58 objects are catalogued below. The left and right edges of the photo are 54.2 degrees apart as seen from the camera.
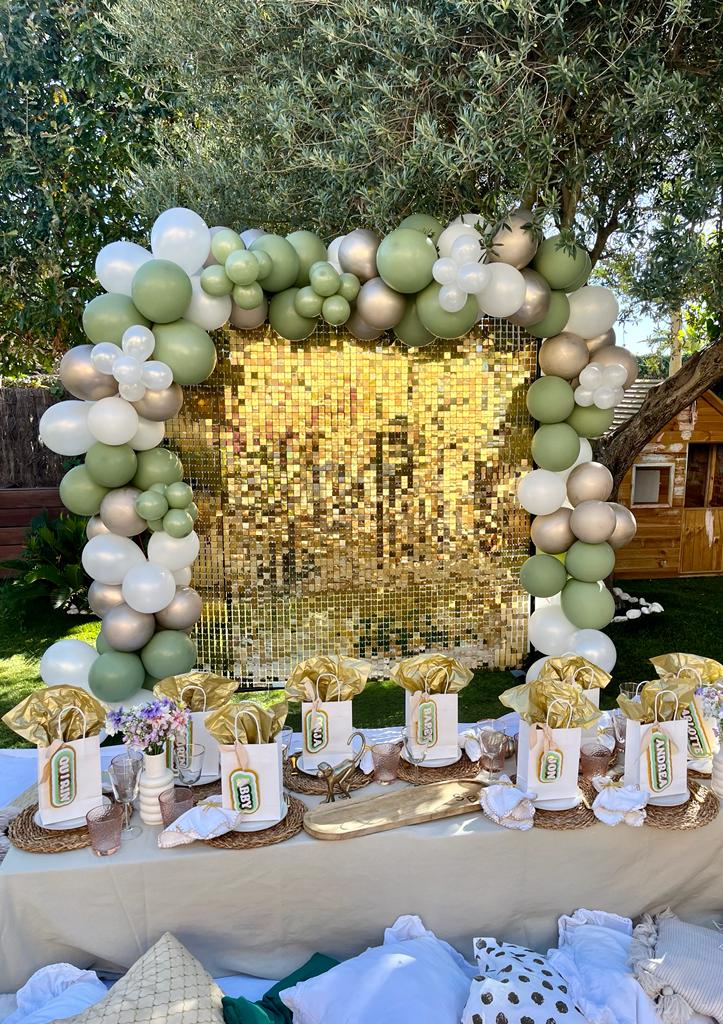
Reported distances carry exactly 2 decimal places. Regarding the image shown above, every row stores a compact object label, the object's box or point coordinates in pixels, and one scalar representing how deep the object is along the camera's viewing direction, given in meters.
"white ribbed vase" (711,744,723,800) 2.08
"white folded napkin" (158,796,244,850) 1.79
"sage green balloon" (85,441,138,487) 3.06
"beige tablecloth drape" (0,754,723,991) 1.76
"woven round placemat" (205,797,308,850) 1.80
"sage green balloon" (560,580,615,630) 3.43
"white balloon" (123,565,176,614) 3.08
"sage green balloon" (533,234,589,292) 3.18
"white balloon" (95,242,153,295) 3.04
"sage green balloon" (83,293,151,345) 2.93
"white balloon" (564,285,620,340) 3.37
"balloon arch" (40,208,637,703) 2.98
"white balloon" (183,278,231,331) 3.05
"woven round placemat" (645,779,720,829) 1.93
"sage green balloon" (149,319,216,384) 3.01
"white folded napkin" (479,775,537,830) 1.91
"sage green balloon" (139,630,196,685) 3.16
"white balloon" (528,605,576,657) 3.51
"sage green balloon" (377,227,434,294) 2.98
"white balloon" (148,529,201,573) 3.20
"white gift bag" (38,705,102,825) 1.86
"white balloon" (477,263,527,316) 3.06
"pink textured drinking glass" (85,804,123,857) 1.77
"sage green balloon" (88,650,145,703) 3.07
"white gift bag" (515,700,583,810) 1.98
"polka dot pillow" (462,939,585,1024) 1.50
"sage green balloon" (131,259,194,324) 2.88
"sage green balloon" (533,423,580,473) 3.46
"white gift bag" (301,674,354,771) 2.17
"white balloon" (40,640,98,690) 3.18
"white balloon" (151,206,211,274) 2.98
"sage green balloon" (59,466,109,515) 3.14
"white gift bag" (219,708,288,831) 1.86
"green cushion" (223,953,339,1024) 1.50
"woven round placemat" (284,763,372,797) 2.08
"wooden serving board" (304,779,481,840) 1.87
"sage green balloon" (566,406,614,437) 3.50
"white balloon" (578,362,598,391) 3.37
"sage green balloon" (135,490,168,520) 3.09
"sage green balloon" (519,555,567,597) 3.54
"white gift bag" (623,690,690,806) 2.01
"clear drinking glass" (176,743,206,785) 2.07
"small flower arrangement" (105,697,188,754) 1.88
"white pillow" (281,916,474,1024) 1.49
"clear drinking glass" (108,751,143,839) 1.86
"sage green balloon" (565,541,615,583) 3.42
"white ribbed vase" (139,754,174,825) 1.92
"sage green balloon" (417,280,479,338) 3.12
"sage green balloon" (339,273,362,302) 3.16
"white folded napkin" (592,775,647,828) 1.91
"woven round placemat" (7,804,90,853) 1.79
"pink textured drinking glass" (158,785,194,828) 1.87
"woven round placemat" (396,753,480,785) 2.13
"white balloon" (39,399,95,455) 3.03
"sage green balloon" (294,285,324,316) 3.15
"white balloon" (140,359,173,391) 2.95
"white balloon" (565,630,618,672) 3.30
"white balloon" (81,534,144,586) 3.14
